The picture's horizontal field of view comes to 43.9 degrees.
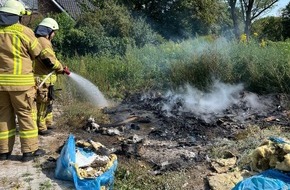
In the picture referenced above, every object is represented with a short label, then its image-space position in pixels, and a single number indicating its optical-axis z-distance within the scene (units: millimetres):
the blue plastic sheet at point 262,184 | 3383
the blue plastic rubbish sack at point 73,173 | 4094
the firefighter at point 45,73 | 5989
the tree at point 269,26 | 33719
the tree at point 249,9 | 35531
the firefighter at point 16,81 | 4867
